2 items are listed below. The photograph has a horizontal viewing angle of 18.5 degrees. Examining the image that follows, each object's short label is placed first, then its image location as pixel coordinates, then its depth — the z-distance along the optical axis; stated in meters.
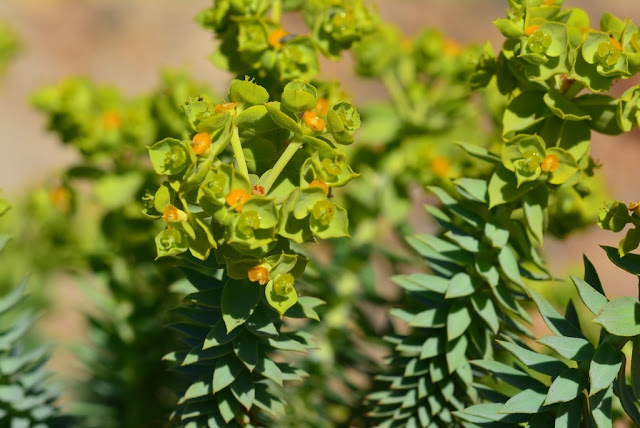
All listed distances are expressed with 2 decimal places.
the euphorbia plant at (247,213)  0.60
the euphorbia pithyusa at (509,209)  0.63
